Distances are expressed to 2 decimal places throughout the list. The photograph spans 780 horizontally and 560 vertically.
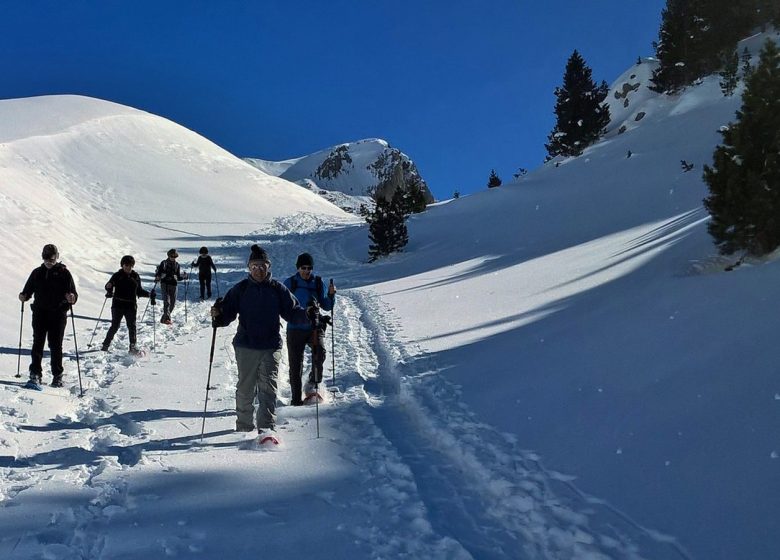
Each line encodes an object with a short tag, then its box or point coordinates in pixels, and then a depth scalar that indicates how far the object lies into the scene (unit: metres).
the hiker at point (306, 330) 7.05
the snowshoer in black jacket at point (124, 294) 9.53
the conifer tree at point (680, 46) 40.12
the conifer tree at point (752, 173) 8.69
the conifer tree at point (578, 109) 42.12
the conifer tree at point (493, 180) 55.12
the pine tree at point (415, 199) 42.03
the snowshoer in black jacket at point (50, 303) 7.20
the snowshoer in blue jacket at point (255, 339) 5.71
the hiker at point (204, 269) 16.62
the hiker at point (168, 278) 12.66
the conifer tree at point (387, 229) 28.70
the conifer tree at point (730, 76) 32.84
